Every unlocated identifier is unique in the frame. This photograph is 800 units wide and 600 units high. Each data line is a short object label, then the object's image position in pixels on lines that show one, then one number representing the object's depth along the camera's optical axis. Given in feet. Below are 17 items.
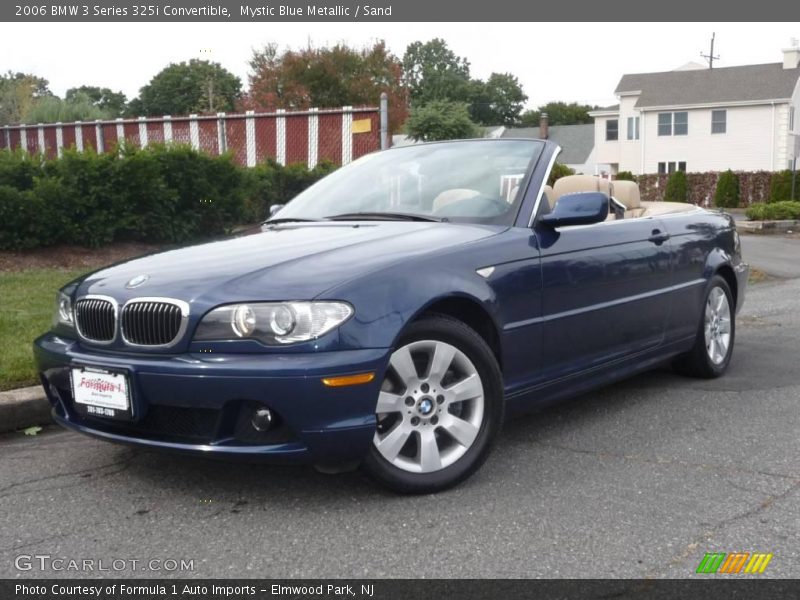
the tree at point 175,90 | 229.25
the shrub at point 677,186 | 128.47
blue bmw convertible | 11.12
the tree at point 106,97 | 286.87
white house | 148.25
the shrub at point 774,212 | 80.48
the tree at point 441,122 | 67.15
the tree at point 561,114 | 303.76
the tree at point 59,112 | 88.74
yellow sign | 55.06
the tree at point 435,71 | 296.30
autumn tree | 149.18
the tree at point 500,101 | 304.30
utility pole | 219.00
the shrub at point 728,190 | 121.60
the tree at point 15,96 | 115.84
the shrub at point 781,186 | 111.43
